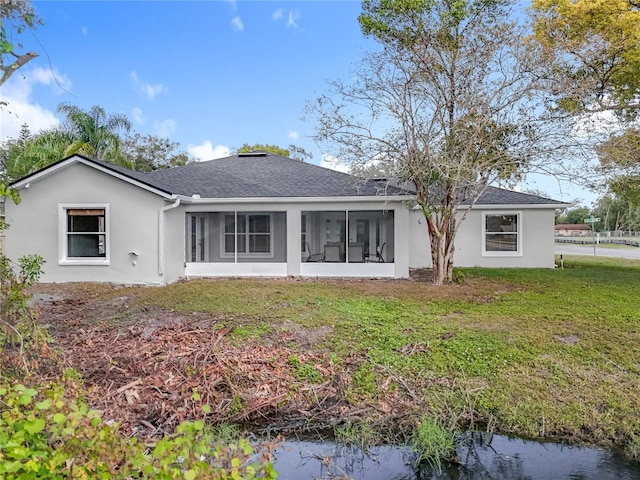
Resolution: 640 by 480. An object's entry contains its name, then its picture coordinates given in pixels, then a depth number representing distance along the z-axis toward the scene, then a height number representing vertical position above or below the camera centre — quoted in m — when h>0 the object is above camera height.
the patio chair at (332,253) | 15.19 -0.52
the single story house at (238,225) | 12.75 +0.42
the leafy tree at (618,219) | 67.36 +2.77
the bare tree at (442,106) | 11.85 +3.58
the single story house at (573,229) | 80.06 +1.34
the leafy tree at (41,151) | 20.36 +4.03
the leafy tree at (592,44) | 13.12 +5.76
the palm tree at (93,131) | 21.53 +5.30
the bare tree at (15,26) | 3.25 +1.79
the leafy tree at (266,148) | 36.41 +7.36
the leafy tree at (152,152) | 35.25 +7.04
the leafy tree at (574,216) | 85.40 +3.92
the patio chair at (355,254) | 15.23 -0.56
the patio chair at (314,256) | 16.17 -0.68
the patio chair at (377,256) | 16.15 -0.67
